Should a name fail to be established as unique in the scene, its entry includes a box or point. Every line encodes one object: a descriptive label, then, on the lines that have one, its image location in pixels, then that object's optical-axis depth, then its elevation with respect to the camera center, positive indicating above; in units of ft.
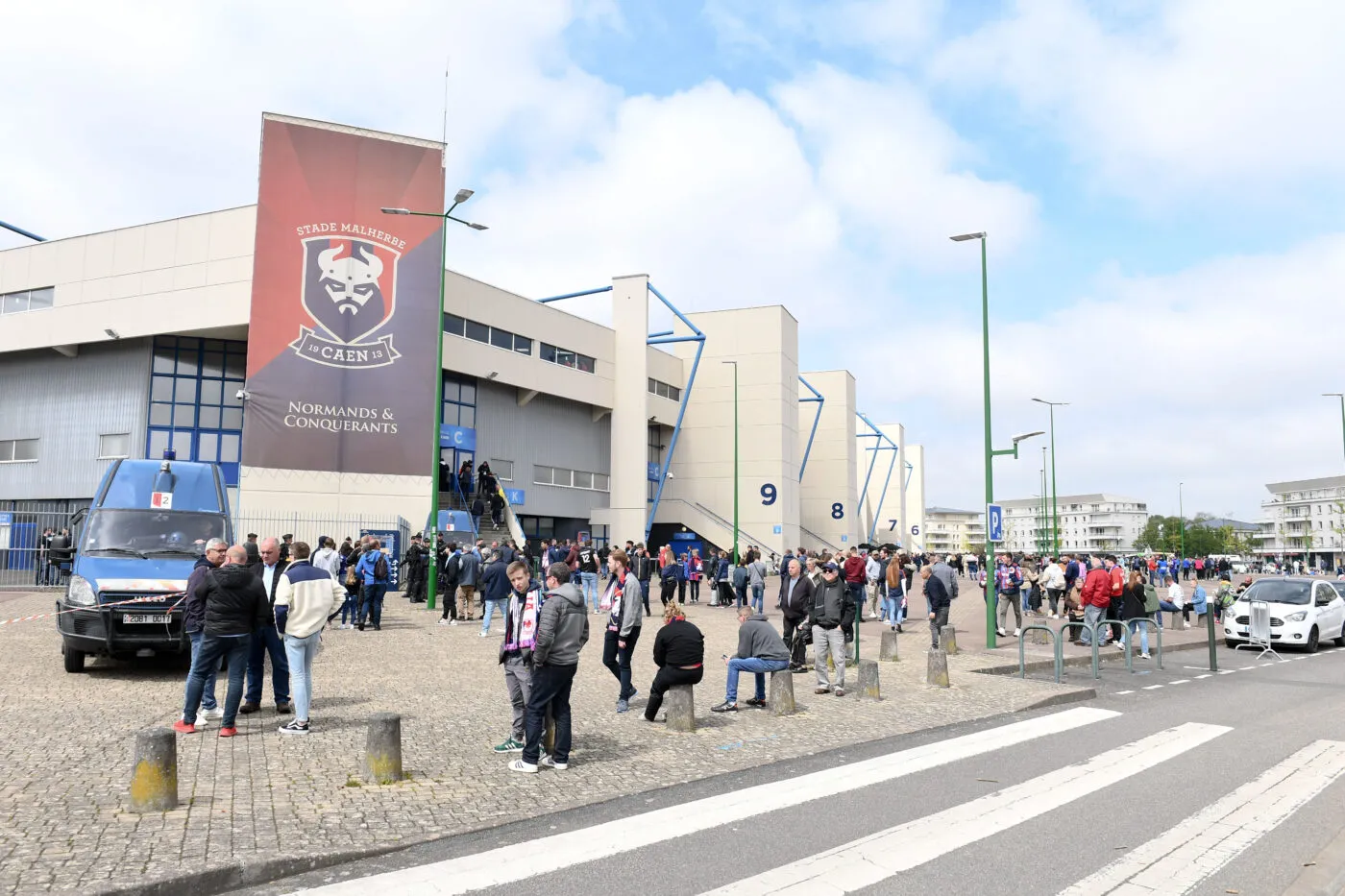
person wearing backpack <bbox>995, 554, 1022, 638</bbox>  65.72 -3.18
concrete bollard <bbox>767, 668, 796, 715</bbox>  34.30 -5.56
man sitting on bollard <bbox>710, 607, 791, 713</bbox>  34.50 -4.09
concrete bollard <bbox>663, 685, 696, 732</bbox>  30.86 -5.47
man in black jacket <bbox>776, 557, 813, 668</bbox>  39.73 -2.32
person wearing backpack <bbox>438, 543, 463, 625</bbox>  64.08 -3.02
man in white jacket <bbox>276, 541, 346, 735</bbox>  28.09 -2.42
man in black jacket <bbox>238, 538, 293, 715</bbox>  31.22 -4.30
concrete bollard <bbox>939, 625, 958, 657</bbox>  51.31 -5.13
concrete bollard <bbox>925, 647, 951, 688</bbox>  41.42 -5.43
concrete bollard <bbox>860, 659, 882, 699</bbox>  38.17 -5.53
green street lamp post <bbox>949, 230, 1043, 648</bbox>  59.21 +12.95
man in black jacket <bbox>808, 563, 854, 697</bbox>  38.50 -3.16
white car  61.87 -4.21
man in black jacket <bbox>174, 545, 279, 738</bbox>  27.58 -2.72
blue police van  36.22 -1.00
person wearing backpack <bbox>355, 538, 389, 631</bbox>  56.49 -2.46
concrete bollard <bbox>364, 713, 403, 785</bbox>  22.86 -5.15
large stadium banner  101.40 +24.69
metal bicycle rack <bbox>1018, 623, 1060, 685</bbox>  44.09 -5.28
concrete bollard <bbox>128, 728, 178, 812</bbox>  19.89 -5.10
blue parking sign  58.39 +1.30
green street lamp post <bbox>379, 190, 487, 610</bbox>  73.10 +0.52
